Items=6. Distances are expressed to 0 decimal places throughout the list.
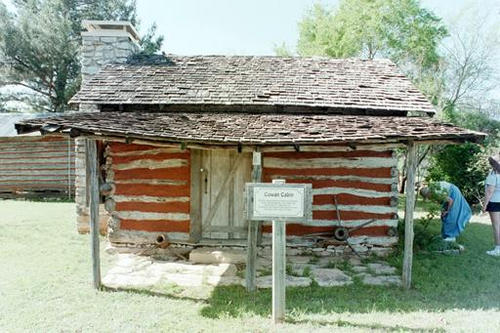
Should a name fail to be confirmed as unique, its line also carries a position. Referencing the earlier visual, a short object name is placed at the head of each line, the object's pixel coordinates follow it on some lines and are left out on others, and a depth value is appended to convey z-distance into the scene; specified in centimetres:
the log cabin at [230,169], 766
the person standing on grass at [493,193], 740
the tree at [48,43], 2436
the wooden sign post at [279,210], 462
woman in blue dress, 821
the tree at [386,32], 1912
